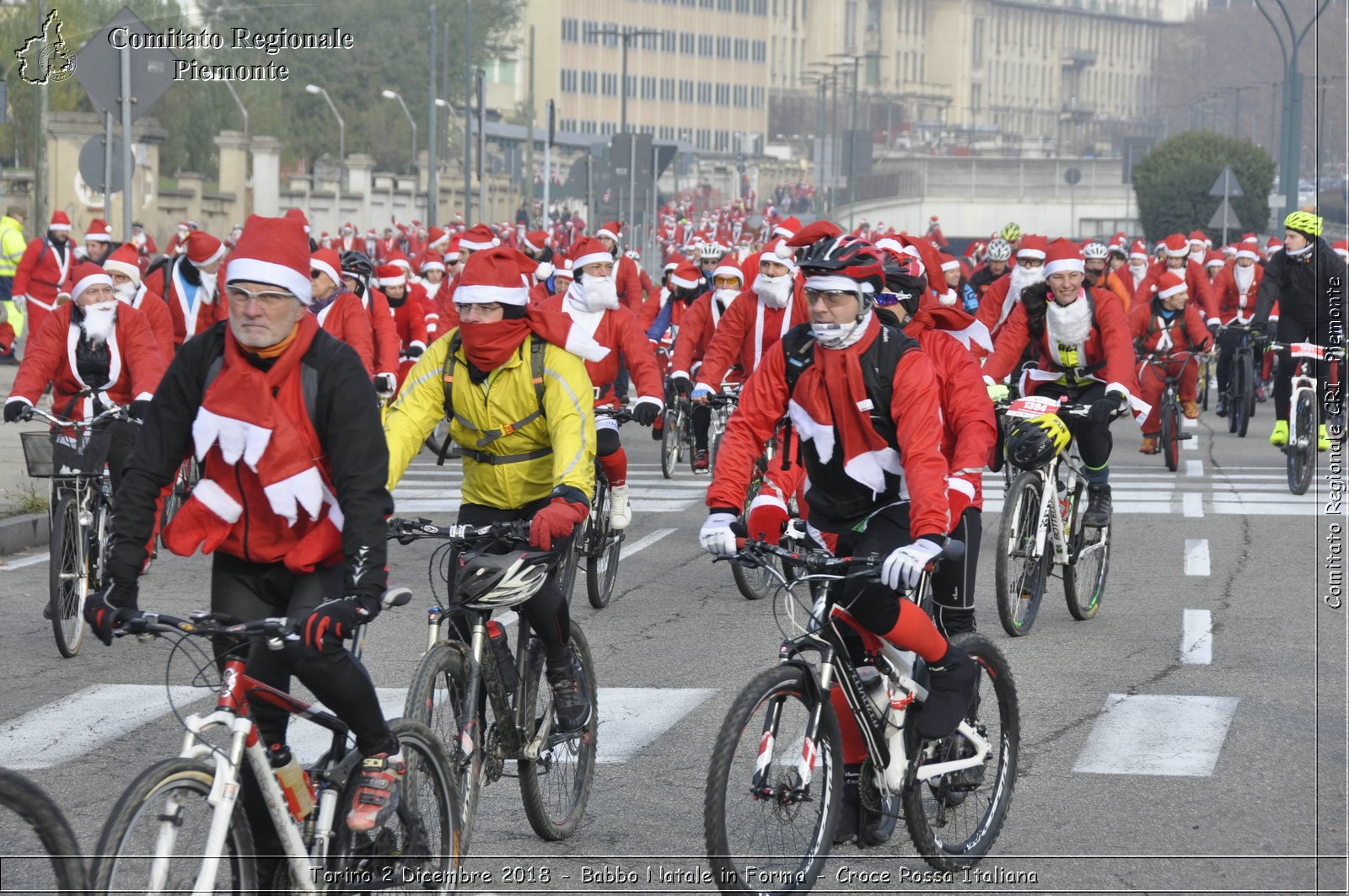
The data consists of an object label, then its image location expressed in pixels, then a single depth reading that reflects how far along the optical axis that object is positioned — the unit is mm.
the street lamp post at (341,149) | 71075
